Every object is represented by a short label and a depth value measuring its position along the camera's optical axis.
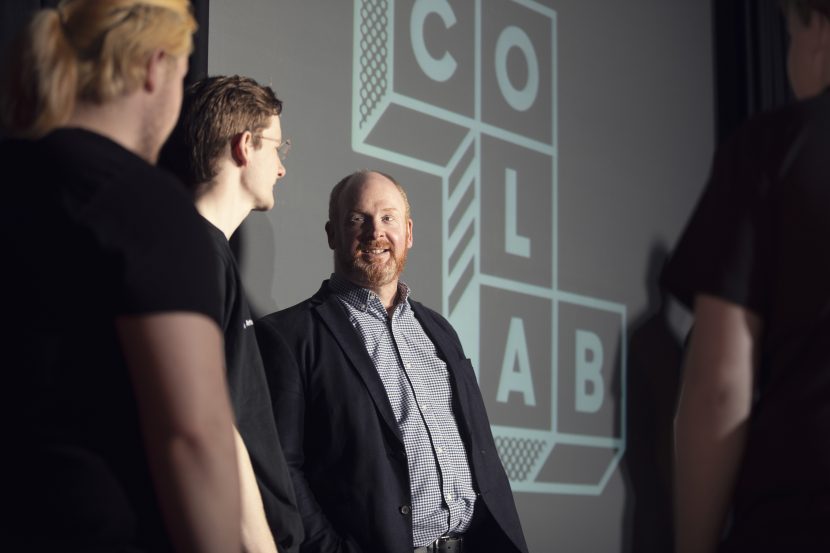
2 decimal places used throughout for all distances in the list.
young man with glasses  2.00
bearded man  2.64
